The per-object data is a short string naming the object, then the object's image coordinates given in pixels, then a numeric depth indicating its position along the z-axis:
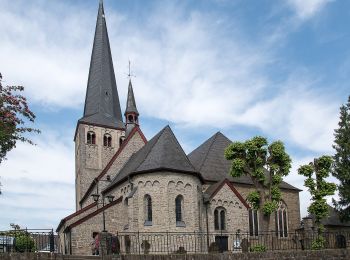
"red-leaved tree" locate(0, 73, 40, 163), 17.55
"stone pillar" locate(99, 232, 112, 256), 19.17
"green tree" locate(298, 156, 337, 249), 26.06
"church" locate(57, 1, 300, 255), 29.78
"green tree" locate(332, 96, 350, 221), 34.84
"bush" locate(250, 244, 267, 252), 23.08
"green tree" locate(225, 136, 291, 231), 27.16
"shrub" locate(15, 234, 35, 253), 18.25
